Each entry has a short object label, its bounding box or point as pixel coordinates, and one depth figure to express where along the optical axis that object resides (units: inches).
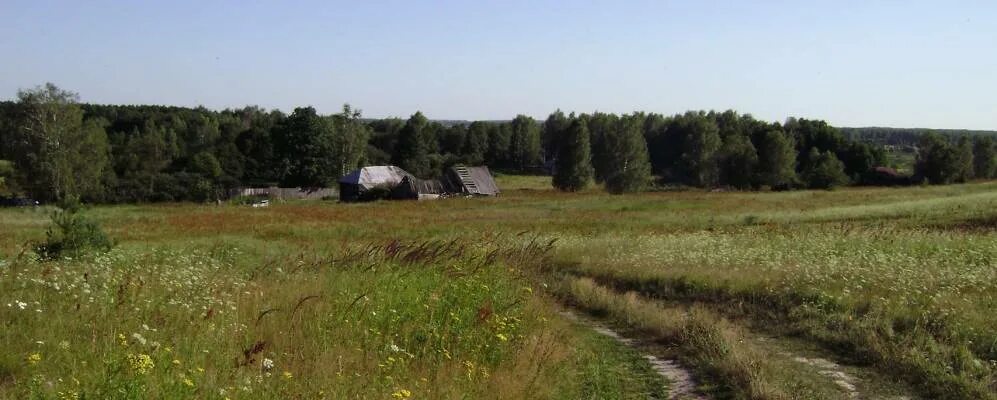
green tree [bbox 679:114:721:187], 3486.7
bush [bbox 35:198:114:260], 522.3
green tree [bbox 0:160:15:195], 2493.8
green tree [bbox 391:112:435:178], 3481.8
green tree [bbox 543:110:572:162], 5507.4
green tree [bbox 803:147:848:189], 3043.8
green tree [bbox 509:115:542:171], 5068.9
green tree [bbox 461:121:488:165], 4788.6
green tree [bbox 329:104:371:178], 3189.0
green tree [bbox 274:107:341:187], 3011.8
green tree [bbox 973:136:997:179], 3786.9
